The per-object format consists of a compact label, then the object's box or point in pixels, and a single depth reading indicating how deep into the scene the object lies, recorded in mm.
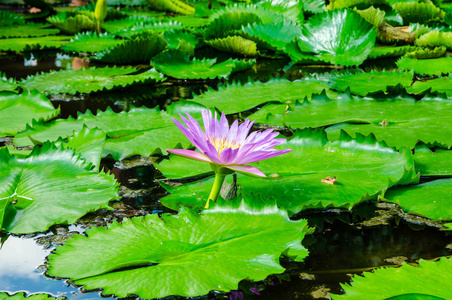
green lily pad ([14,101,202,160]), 3043
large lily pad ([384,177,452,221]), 2131
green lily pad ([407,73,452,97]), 3965
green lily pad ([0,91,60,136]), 3547
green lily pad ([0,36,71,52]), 7027
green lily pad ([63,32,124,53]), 6820
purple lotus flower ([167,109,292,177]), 1904
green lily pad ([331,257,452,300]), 1503
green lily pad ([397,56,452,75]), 4789
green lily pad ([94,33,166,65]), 5571
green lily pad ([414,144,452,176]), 2514
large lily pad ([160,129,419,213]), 2260
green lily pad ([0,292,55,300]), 1591
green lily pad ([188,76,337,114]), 3912
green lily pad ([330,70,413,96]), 4062
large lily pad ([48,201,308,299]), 1616
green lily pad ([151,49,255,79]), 5066
